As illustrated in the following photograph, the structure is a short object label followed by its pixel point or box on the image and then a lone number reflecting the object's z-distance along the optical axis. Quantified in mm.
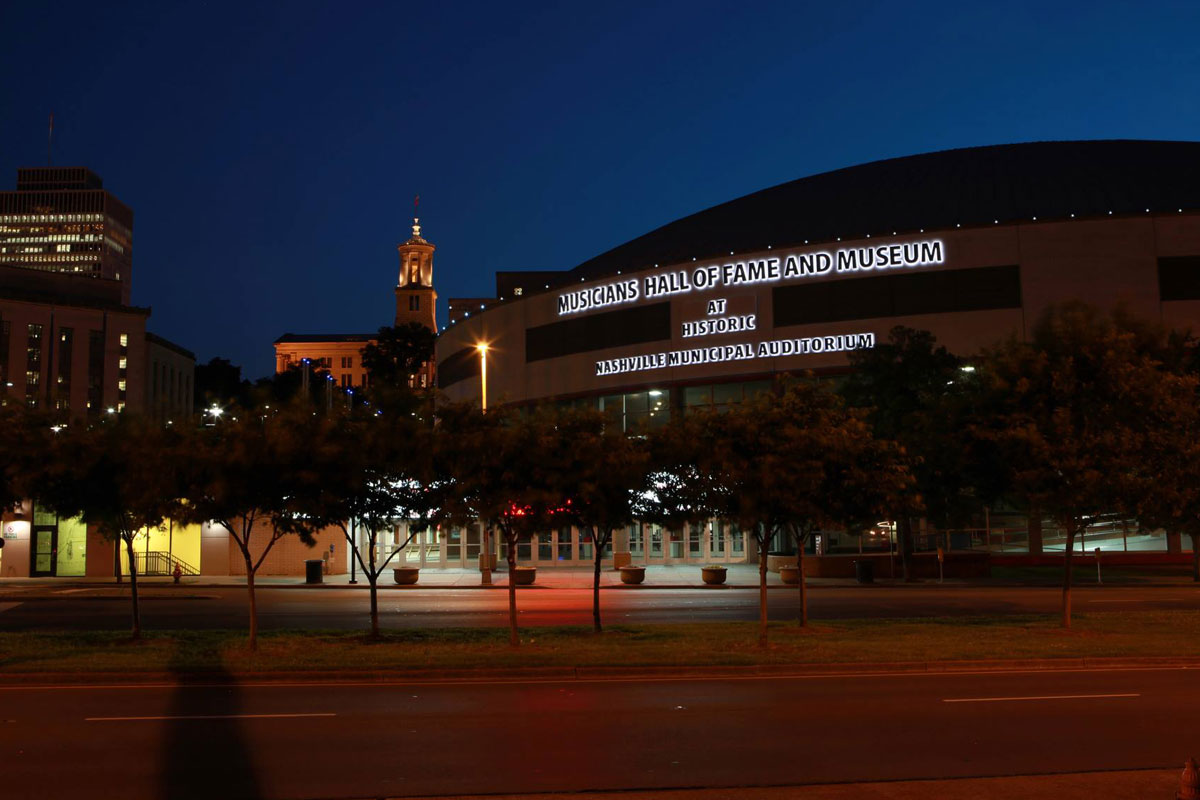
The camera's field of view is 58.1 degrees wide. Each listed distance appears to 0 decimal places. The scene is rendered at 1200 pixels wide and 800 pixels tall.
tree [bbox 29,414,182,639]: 20516
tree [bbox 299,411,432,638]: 20828
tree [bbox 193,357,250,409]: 149750
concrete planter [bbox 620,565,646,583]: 42500
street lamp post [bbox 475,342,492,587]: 42888
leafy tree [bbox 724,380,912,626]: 21391
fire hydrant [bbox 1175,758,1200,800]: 7270
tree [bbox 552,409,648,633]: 21562
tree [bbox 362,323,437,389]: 122125
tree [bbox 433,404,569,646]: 20906
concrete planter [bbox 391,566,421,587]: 43250
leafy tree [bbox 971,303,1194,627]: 22312
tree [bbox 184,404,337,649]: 20391
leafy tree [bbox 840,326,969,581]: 41156
